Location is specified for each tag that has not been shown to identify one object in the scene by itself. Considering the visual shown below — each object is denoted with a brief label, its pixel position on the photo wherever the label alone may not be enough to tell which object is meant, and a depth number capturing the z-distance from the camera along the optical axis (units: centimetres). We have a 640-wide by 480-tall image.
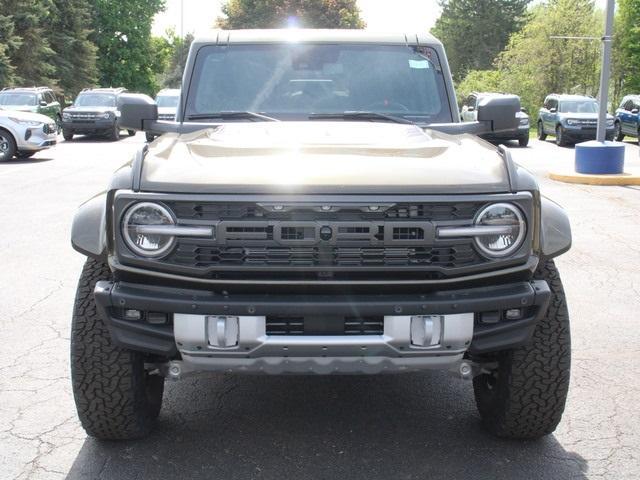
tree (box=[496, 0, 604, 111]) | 4153
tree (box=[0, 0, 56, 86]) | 4170
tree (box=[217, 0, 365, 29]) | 5981
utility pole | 1466
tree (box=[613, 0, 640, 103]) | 4881
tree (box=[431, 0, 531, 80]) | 7081
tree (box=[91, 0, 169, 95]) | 5997
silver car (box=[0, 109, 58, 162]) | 1845
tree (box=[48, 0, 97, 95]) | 4928
